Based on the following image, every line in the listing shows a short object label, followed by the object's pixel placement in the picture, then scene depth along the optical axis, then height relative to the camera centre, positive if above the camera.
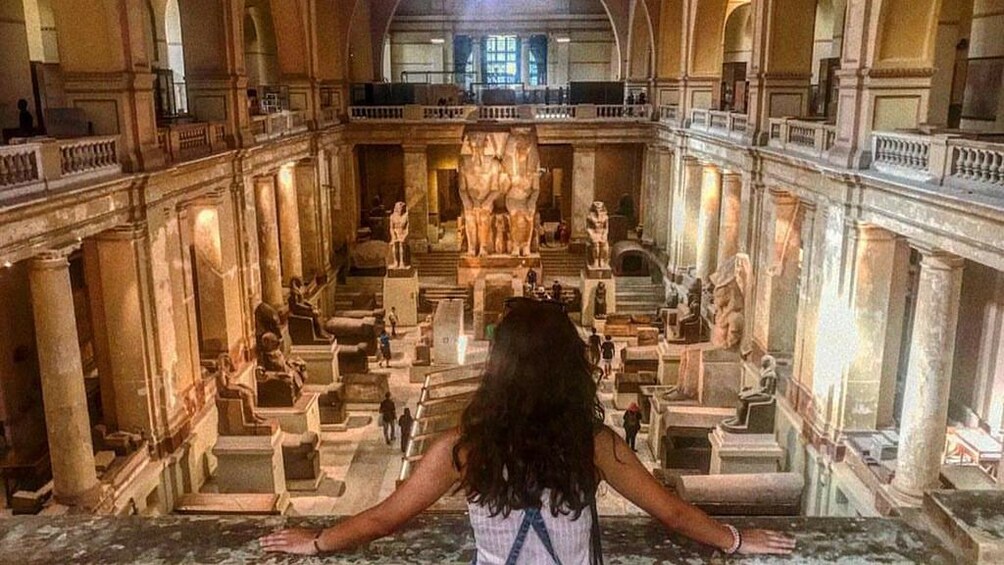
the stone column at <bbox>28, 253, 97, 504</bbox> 10.62 -3.55
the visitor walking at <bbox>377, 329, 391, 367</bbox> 20.70 -5.96
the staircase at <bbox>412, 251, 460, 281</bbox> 28.36 -5.52
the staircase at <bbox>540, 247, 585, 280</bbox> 28.48 -5.54
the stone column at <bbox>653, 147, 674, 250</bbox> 27.25 -3.21
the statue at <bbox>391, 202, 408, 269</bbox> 23.41 -3.71
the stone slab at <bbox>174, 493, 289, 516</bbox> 12.23 -5.78
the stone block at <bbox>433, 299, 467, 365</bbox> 19.53 -5.48
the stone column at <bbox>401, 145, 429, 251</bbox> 29.06 -2.98
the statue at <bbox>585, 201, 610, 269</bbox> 23.36 -3.75
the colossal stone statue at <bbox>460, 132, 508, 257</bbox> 22.56 -2.20
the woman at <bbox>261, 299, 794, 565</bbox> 2.67 -1.11
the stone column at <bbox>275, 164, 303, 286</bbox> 22.55 -3.30
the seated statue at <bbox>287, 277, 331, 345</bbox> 19.11 -4.77
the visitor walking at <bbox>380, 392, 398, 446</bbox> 16.44 -6.02
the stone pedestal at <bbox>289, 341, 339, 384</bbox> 18.62 -5.72
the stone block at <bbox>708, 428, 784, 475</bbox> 13.63 -5.58
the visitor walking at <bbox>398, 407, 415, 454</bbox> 15.52 -5.87
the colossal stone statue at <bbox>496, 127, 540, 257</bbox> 22.61 -2.25
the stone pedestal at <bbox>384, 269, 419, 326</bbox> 23.98 -5.48
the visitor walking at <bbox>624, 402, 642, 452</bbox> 15.32 -5.77
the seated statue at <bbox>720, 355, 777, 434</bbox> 14.15 -5.08
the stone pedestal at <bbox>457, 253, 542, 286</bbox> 23.19 -4.53
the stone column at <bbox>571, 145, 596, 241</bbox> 29.30 -3.02
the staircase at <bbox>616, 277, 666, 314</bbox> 25.41 -6.02
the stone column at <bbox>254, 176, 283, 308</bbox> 20.09 -3.46
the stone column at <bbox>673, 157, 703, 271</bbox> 24.12 -3.32
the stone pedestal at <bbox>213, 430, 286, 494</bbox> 13.48 -5.70
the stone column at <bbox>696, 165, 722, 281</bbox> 22.84 -3.24
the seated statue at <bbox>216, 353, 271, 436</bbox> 13.94 -5.08
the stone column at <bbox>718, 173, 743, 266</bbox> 20.23 -2.72
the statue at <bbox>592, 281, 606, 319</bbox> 23.38 -5.53
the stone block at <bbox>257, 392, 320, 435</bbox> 15.40 -5.68
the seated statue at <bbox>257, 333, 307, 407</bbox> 15.58 -5.04
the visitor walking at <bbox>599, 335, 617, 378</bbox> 19.72 -5.84
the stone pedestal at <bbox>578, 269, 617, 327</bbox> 23.55 -5.17
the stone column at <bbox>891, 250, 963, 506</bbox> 10.59 -3.42
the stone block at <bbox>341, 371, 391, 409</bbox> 18.78 -6.31
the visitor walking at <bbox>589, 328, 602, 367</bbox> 19.10 -5.58
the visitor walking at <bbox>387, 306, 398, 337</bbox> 23.09 -5.97
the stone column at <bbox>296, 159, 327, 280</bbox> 24.48 -3.56
